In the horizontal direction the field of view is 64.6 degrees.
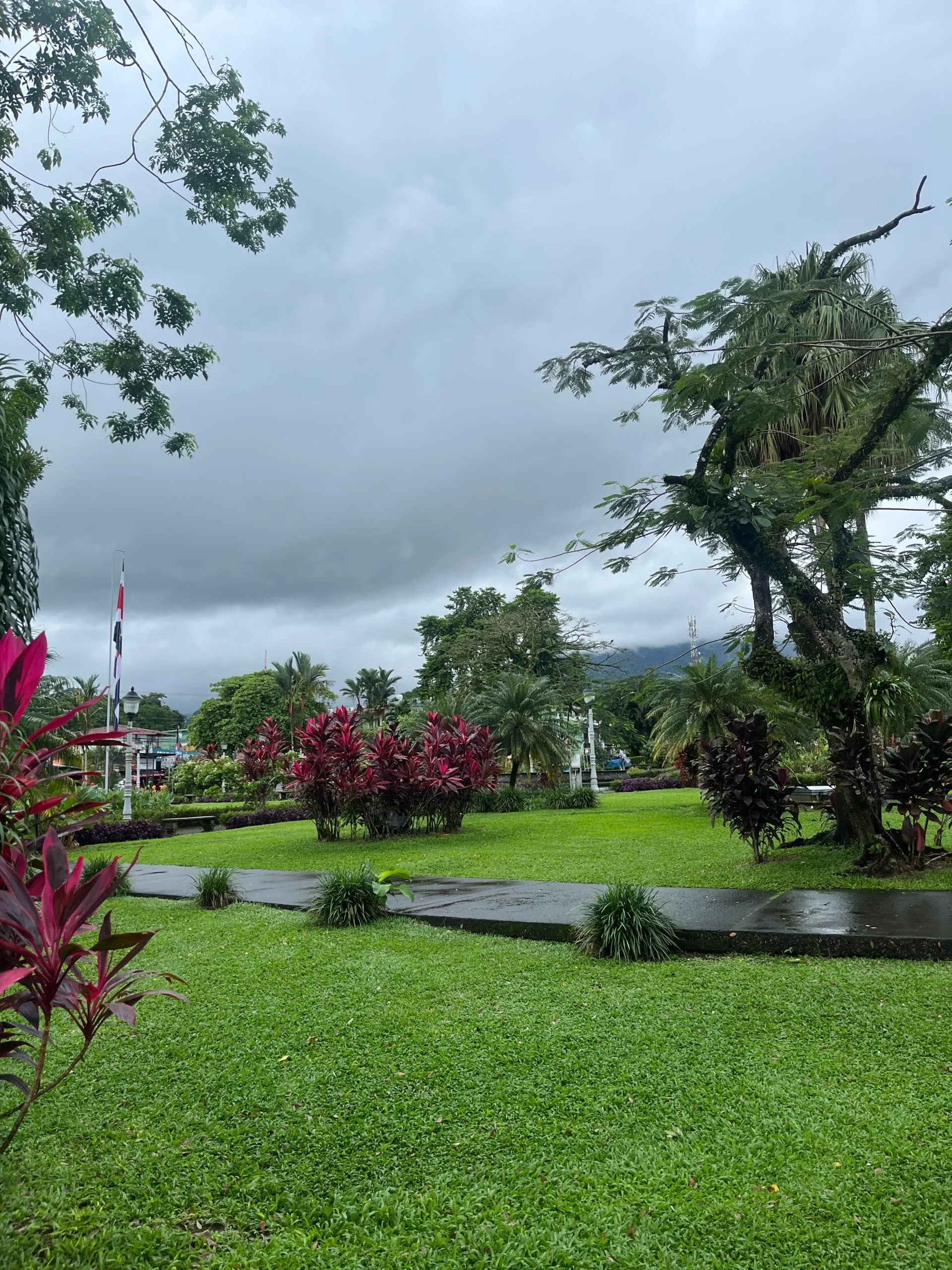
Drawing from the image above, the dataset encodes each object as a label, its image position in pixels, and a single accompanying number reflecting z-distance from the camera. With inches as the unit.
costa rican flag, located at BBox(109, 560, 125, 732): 684.1
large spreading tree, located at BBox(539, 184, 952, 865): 250.8
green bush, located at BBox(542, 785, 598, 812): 755.4
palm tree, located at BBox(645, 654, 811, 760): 652.7
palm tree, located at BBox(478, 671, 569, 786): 815.7
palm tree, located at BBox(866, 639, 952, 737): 270.7
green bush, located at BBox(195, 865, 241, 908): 264.7
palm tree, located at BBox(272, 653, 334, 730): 1836.9
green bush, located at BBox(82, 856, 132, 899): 288.5
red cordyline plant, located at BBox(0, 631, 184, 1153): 68.9
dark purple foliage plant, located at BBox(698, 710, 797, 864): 279.1
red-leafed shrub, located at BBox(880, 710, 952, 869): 244.8
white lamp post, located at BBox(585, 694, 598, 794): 938.7
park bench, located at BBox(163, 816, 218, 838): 713.0
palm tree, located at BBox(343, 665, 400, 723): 2532.0
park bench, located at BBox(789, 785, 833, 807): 435.5
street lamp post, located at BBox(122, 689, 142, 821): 703.7
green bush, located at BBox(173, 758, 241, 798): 1046.4
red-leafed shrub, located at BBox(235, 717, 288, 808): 890.1
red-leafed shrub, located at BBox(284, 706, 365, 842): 458.3
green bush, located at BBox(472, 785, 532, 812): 737.0
